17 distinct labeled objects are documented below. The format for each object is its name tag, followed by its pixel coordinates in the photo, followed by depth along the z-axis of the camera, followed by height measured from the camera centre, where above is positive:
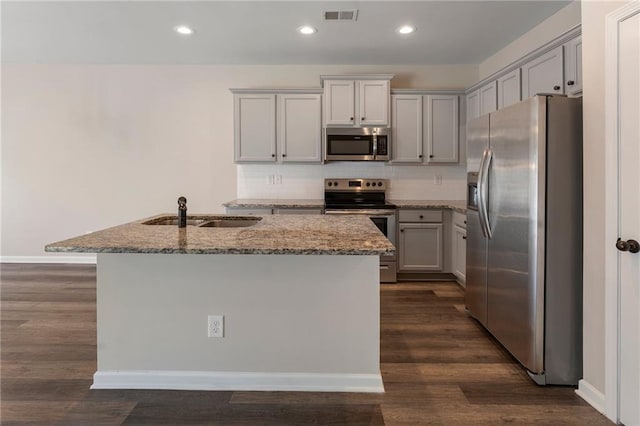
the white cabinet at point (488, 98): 4.09 +1.13
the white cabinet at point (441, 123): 4.77 +0.99
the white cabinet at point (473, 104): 4.47 +1.16
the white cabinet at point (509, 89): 3.68 +1.11
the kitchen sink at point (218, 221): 2.95 -0.10
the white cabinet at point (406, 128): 4.75 +0.93
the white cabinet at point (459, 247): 4.21 -0.44
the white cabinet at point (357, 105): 4.65 +1.17
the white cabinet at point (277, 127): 4.73 +0.94
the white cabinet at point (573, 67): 2.79 +0.99
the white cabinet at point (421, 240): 4.53 -0.37
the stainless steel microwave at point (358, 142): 4.71 +0.75
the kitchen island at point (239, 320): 2.24 -0.63
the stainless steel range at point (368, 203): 4.49 +0.05
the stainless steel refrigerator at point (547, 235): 2.30 -0.17
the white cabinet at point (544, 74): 3.03 +1.07
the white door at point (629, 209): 1.83 -0.01
